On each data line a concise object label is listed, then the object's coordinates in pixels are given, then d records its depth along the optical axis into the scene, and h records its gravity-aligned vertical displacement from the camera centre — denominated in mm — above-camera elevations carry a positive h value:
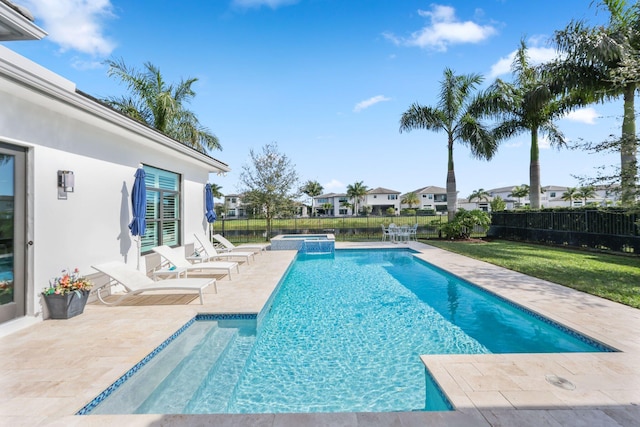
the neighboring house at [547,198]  53828 +3453
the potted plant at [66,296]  4637 -1192
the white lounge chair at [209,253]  9477 -1169
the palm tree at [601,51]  10887 +6030
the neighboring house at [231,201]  69362 +3311
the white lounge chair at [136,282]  5352 -1190
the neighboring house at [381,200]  63281 +3196
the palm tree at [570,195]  46722 +3095
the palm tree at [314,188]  70906 +6421
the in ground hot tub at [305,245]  14984 -1420
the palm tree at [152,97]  14109 +5699
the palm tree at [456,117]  16359 +5342
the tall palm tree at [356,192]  64438 +4811
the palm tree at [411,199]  61375 +3170
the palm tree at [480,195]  63403 +4109
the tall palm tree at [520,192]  54844 +4108
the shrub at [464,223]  16875 -440
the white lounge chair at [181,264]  7191 -1153
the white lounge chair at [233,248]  11680 -1192
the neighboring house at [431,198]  62031 +3450
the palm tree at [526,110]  15898 +5454
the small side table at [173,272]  6572 -1188
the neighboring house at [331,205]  67750 +2438
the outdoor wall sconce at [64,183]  5027 +549
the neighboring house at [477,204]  58856 +2160
